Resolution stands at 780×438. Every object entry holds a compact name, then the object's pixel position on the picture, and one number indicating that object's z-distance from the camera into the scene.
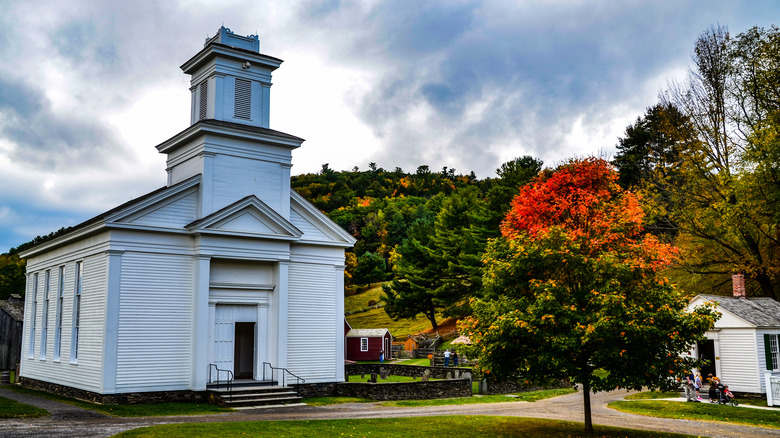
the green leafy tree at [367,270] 95.75
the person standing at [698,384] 27.41
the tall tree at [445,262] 57.88
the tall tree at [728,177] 32.41
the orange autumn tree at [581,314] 16.69
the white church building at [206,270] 23.72
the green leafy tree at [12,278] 80.38
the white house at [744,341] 27.97
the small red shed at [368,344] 56.34
